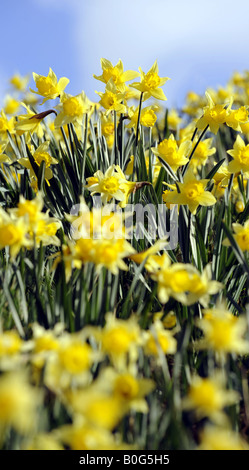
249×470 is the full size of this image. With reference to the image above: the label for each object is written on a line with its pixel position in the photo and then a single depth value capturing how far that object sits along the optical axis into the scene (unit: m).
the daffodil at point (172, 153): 2.78
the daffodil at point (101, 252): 2.56
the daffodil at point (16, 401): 1.84
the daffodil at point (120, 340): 2.30
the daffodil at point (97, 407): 1.95
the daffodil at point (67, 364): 2.14
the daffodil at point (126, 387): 2.18
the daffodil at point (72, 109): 2.76
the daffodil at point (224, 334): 2.32
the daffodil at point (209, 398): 2.07
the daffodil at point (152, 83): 2.82
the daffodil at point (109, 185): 2.74
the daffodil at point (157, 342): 2.50
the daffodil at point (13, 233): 2.56
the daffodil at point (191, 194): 2.72
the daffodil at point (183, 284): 2.56
